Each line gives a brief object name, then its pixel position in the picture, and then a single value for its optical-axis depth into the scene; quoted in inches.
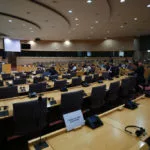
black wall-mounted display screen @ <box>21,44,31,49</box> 765.2
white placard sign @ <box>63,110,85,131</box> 68.4
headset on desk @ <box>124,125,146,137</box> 63.2
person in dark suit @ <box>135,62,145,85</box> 263.0
